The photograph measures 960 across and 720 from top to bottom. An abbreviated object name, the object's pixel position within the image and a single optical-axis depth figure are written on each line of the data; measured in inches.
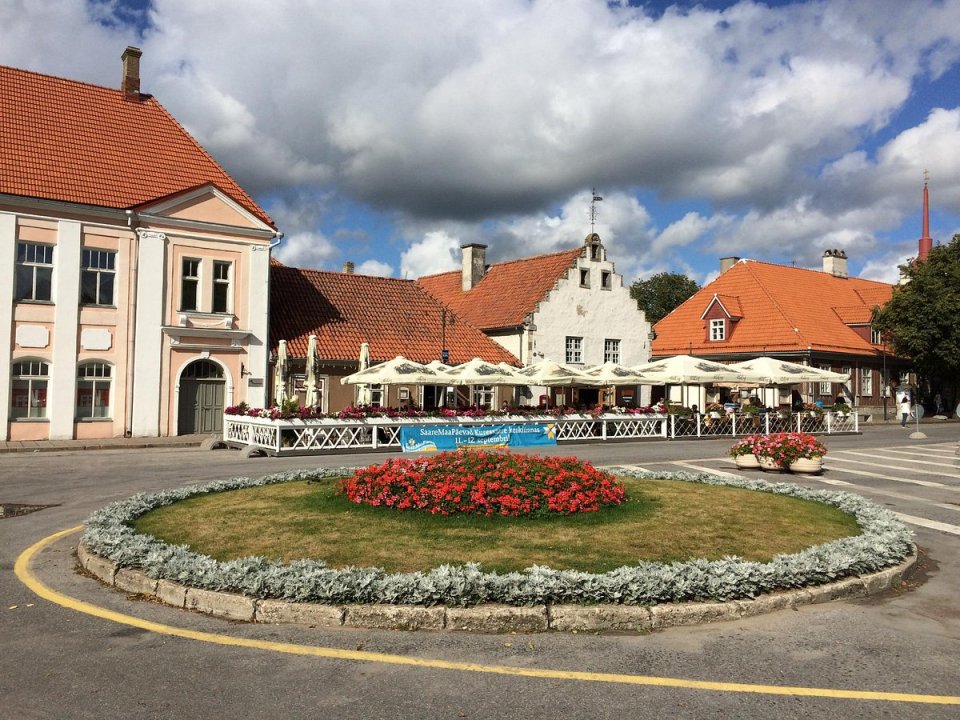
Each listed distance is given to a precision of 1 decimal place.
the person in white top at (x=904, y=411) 1762.6
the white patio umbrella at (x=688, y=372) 1346.0
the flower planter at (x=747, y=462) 756.6
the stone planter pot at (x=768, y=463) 739.4
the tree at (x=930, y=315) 1836.9
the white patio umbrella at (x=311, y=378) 1099.9
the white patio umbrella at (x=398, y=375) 1090.7
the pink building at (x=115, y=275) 1069.8
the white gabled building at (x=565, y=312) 1598.2
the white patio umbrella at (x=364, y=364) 1158.3
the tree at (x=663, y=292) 3159.5
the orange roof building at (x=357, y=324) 1336.1
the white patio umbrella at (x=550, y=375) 1229.7
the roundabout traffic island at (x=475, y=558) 266.7
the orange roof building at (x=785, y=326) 1876.2
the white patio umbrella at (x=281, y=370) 1119.6
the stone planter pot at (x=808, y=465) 718.1
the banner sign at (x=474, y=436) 1013.8
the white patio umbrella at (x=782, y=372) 1434.5
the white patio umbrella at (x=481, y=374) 1155.9
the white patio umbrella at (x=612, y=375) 1298.0
